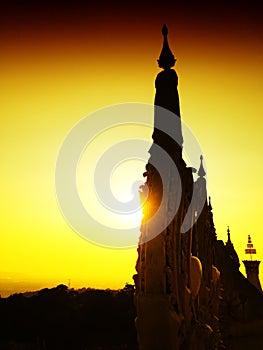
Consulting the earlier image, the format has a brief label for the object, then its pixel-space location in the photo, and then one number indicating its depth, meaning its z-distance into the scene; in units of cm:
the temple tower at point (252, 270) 3055
